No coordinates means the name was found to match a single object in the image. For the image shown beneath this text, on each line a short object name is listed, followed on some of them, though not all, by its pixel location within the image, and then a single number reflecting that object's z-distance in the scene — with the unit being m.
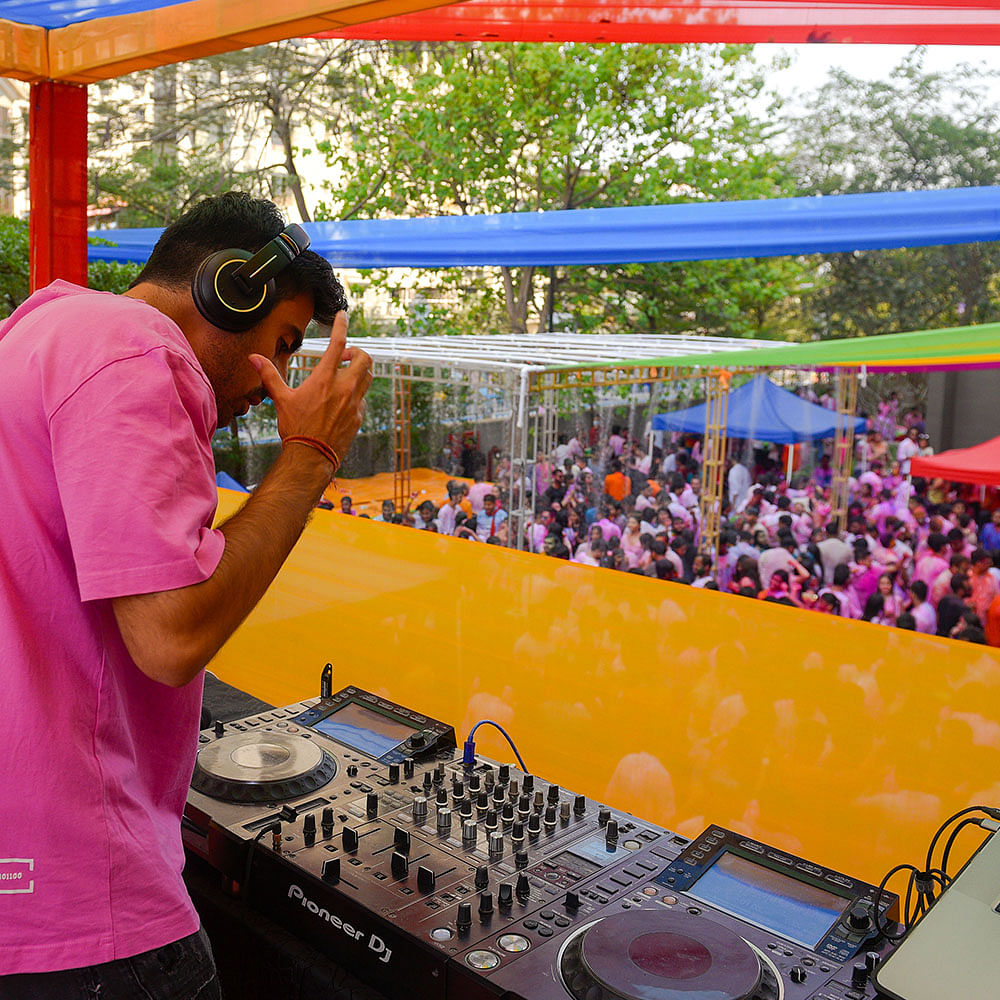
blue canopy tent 10.80
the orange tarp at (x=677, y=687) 2.05
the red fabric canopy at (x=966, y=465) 5.90
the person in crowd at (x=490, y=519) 6.84
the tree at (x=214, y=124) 13.89
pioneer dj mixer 1.16
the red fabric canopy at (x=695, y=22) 2.22
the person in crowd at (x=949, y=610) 4.56
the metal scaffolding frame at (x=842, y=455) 9.90
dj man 0.80
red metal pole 2.50
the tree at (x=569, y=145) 12.90
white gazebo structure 6.93
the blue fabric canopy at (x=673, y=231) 3.35
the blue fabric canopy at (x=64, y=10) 2.06
